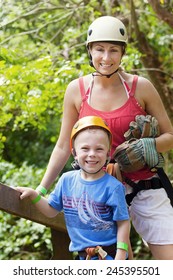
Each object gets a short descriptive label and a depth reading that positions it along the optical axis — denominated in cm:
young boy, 273
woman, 302
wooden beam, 292
